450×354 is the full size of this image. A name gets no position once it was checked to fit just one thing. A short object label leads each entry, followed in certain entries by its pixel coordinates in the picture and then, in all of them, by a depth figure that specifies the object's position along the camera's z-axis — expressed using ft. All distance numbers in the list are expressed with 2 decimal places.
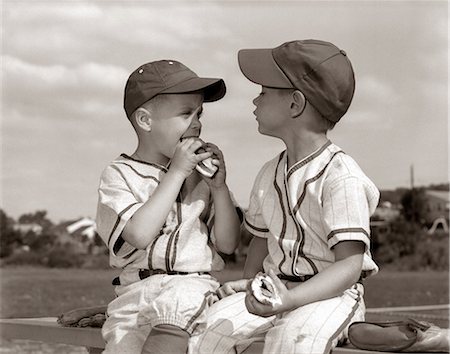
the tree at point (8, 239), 128.16
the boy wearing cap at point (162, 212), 10.59
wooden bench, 12.29
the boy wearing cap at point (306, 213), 9.55
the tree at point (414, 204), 171.12
